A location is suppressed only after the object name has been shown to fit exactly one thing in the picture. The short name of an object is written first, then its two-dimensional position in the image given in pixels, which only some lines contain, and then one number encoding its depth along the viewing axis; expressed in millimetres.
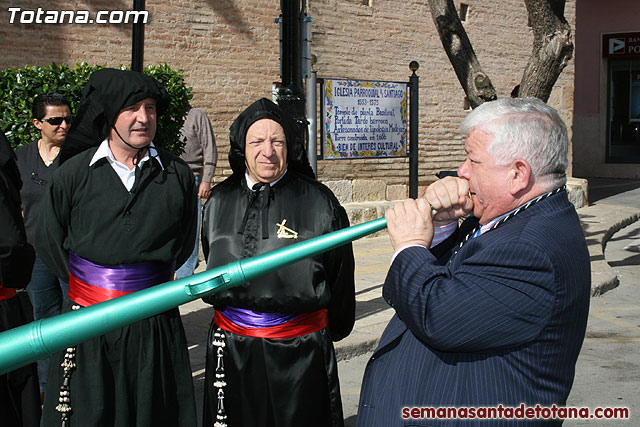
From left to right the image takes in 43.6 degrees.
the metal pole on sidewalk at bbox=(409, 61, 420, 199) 10102
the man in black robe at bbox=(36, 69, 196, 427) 3416
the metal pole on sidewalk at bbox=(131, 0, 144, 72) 6461
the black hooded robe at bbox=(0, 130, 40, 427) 3635
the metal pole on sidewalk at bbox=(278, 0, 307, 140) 5996
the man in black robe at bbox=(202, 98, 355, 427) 3469
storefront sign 24953
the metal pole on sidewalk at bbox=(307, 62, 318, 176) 8281
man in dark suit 2119
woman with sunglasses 5285
